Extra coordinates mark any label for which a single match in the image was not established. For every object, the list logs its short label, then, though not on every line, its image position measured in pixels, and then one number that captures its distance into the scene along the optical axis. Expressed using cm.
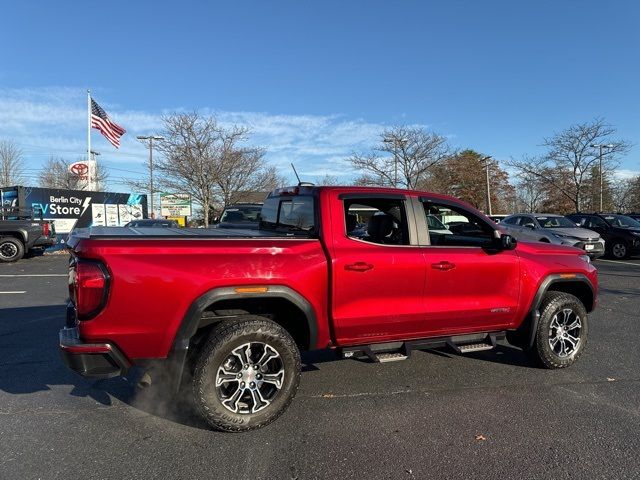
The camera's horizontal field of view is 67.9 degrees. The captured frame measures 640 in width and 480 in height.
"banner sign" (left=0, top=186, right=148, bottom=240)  1986
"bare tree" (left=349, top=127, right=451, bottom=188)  3195
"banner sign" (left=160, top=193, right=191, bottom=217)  2997
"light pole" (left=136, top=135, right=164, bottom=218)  2994
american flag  2611
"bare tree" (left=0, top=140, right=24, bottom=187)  4819
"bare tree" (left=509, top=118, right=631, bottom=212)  2978
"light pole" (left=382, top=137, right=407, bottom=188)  3165
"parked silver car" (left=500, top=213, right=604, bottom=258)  1486
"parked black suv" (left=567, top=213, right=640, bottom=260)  1616
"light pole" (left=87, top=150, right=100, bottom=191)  2777
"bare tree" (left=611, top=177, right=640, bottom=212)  4841
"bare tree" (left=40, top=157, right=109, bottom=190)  4930
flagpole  2634
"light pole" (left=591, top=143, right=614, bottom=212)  2953
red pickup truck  320
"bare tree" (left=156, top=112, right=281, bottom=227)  2706
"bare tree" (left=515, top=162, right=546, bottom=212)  6250
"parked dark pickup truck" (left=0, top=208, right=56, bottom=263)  1579
